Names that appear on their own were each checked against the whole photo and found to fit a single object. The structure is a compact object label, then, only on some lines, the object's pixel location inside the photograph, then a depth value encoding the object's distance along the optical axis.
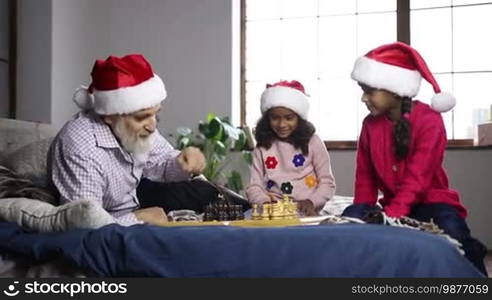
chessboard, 1.60
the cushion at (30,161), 2.36
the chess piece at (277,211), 1.80
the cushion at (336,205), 2.28
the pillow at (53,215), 1.45
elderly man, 1.79
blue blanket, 1.26
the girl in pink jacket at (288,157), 2.33
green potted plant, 3.71
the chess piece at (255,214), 1.83
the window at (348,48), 3.95
